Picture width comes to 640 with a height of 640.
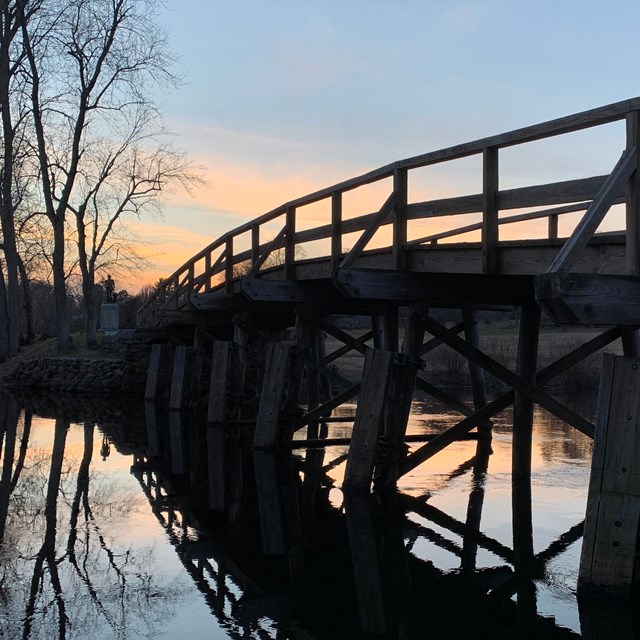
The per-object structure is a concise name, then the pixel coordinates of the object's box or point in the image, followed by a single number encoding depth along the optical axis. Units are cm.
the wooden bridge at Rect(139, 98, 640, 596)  641
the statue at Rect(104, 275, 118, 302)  3319
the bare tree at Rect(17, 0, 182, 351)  3011
